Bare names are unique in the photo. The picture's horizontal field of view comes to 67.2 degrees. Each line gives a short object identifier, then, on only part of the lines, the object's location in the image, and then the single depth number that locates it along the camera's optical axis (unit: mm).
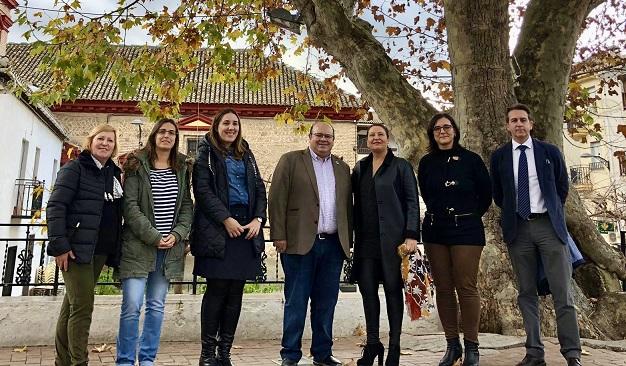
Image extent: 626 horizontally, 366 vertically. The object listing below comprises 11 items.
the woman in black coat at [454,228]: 4098
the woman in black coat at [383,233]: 4145
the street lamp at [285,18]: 7206
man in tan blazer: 4262
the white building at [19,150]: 14742
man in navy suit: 4055
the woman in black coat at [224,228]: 4008
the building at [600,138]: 10449
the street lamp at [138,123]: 21189
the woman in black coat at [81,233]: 3686
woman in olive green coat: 3934
